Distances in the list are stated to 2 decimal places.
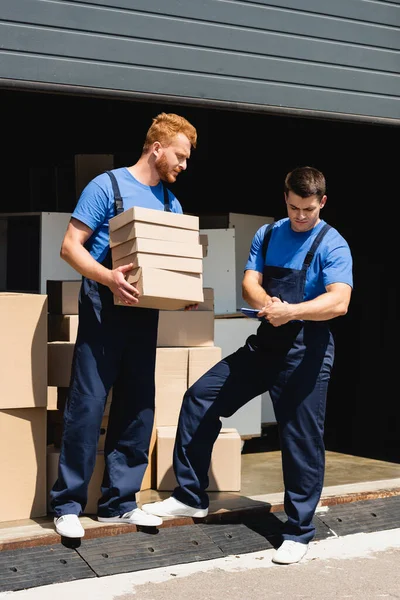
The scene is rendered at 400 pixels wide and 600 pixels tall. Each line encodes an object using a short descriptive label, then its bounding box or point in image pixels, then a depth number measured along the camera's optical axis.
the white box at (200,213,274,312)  13.62
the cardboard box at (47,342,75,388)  9.35
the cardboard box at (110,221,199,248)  8.05
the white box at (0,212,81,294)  12.22
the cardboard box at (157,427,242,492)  10.14
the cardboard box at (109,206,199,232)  8.05
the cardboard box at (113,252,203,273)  8.08
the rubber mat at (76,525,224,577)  8.23
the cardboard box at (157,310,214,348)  10.68
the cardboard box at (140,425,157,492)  10.19
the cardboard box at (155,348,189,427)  10.43
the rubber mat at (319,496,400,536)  9.68
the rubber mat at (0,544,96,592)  7.74
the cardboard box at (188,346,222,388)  10.57
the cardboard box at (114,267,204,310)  8.05
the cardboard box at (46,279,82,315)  10.16
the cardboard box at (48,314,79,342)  9.96
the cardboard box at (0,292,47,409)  8.72
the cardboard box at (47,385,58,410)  10.42
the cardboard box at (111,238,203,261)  8.06
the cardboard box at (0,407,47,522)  8.79
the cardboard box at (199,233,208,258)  11.16
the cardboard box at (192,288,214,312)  10.93
